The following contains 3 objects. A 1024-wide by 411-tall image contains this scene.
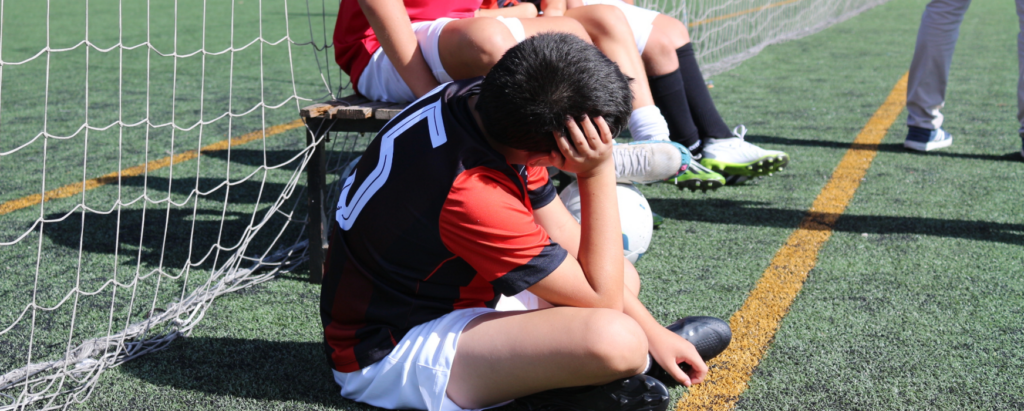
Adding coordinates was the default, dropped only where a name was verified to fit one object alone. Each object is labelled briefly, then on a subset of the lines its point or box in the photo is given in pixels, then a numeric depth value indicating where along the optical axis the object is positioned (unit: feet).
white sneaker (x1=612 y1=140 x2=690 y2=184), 16.93
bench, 16.84
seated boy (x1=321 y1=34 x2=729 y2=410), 9.80
